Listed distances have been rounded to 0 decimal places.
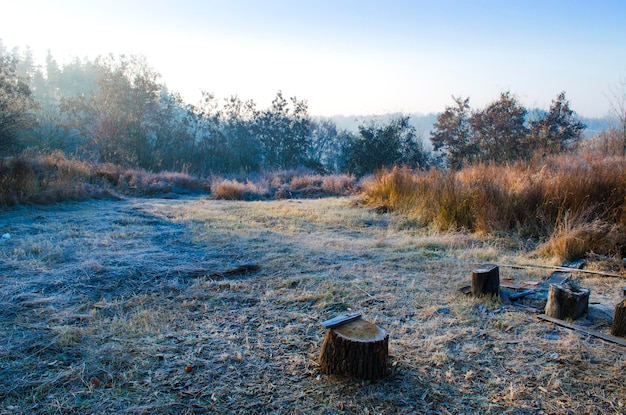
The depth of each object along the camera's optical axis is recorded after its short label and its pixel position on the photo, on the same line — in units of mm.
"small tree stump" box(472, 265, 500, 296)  3340
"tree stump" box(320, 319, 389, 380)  2162
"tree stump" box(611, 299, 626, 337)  2662
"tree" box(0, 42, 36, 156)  8906
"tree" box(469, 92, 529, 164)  17297
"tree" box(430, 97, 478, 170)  18672
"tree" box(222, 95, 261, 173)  20016
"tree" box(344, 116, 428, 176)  18328
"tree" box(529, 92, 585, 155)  16719
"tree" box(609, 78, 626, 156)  11369
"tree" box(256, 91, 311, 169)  20797
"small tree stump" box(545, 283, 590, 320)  2943
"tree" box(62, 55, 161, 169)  16016
